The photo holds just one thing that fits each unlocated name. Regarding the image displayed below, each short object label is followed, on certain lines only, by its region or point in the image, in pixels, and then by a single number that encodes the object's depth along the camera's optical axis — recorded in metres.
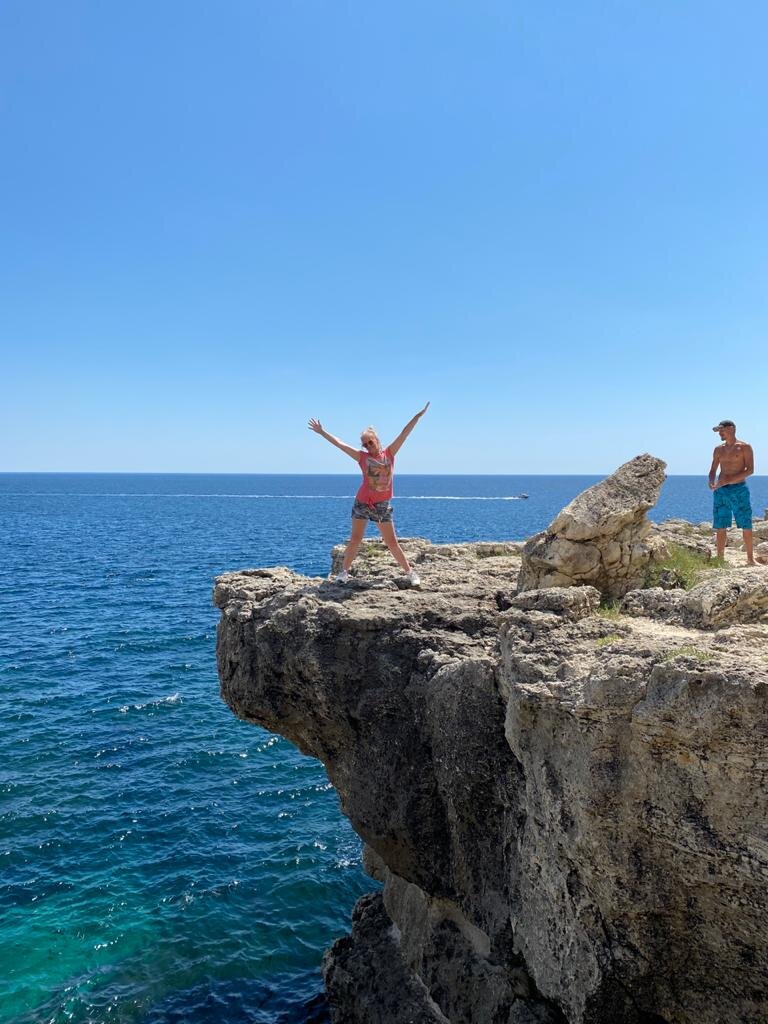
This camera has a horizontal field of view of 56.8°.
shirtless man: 13.46
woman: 13.25
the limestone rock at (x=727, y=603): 9.23
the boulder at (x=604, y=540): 11.45
